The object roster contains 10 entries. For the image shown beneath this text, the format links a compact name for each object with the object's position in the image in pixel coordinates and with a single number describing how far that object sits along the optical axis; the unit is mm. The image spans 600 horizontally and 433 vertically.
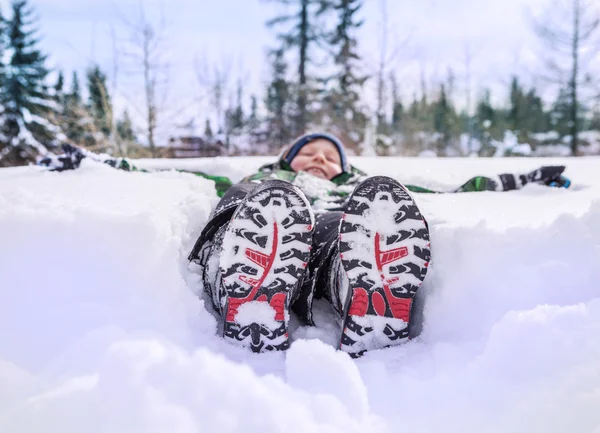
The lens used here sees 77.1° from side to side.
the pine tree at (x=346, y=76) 10977
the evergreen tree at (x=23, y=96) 12805
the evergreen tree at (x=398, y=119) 18853
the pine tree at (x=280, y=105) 10891
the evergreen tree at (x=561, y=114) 10680
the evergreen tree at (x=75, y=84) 16784
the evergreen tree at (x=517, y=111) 20731
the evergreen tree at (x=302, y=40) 10648
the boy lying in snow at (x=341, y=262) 982
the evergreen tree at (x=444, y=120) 22812
